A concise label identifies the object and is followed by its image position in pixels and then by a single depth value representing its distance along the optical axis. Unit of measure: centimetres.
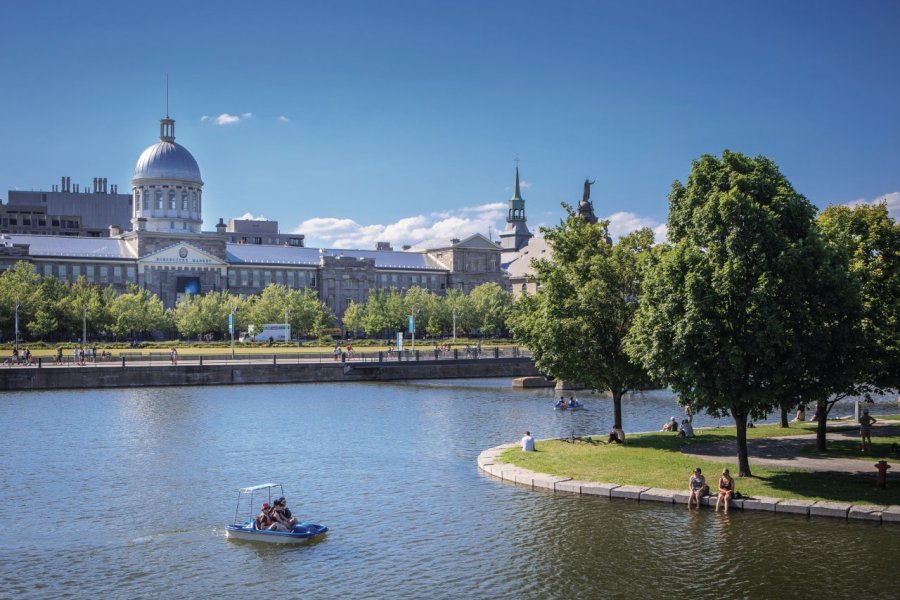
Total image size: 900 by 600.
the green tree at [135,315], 12356
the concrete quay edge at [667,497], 2956
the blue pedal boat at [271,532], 2891
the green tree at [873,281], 3728
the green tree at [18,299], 11319
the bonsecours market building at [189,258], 14900
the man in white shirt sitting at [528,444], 4194
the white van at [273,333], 12925
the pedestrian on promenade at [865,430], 3862
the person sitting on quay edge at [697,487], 3169
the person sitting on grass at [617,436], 4362
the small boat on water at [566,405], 6381
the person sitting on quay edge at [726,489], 3100
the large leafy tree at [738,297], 3184
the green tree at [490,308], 15262
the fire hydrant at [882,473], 3189
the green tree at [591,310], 4350
